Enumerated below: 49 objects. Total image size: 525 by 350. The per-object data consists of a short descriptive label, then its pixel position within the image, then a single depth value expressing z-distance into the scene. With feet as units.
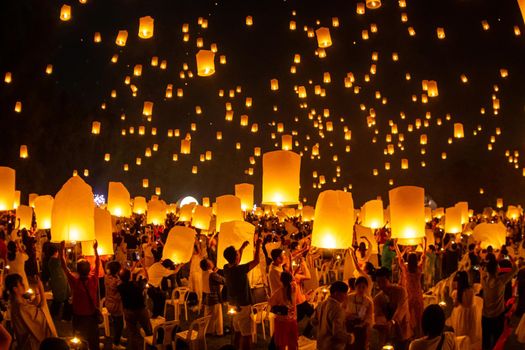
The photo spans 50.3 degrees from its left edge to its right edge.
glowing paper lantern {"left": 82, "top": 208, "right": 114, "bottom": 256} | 24.75
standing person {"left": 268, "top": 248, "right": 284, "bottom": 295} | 23.65
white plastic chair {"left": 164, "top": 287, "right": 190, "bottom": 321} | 30.30
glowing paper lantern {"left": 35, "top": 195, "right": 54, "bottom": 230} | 34.37
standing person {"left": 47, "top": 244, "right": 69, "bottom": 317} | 28.55
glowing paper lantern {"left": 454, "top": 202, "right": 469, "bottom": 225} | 55.58
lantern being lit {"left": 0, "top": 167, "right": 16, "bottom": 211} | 30.60
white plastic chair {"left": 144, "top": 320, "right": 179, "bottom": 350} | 21.94
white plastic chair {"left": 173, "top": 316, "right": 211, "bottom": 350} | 22.22
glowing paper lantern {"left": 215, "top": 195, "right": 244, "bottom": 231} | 29.75
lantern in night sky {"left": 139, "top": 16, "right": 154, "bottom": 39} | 36.16
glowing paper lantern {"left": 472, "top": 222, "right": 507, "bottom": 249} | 34.01
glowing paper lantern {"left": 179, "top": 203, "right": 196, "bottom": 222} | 57.06
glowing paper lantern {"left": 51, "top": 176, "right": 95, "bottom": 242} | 20.27
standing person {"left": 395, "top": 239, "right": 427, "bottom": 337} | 22.43
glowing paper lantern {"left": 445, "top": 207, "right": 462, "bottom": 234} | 37.58
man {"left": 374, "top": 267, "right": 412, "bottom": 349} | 20.06
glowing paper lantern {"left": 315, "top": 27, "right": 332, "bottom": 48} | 40.65
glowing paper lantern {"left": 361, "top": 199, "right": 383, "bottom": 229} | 36.99
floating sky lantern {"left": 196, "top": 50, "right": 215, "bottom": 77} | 35.76
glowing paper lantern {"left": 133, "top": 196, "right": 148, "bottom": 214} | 62.38
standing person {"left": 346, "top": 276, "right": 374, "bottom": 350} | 19.29
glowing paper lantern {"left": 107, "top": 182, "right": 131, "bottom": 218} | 39.29
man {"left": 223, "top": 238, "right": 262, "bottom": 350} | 21.44
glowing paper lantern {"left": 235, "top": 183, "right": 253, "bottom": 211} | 39.52
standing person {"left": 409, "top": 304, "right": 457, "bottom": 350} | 12.76
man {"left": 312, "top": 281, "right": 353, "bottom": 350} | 17.21
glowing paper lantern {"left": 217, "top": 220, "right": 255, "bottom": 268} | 25.27
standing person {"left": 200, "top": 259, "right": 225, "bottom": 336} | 25.53
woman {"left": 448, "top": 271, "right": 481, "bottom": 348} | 20.44
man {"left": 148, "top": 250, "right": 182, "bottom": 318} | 27.20
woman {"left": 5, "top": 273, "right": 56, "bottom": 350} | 17.03
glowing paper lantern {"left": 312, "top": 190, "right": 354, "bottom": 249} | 19.74
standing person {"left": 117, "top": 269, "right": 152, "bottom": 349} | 21.49
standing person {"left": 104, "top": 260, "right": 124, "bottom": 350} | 23.68
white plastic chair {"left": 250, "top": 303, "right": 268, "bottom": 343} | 26.94
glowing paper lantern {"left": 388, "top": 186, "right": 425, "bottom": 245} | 22.22
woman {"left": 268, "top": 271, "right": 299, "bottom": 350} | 19.38
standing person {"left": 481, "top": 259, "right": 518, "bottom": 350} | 21.81
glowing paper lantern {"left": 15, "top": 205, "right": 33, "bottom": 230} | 44.98
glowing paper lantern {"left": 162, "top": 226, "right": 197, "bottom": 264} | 28.48
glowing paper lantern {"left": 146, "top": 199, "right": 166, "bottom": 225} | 50.39
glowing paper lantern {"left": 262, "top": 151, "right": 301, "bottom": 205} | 20.70
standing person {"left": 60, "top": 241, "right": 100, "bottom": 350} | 19.85
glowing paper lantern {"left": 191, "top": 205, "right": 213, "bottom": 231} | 43.93
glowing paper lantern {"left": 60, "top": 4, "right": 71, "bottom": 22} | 41.78
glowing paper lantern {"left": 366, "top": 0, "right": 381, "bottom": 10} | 31.38
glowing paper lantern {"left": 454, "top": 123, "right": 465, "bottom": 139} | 58.44
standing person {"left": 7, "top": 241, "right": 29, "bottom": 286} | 26.91
